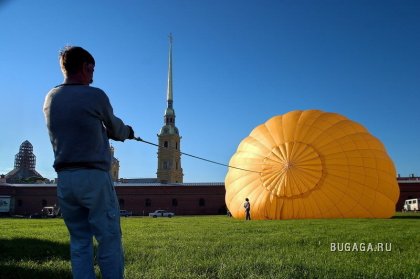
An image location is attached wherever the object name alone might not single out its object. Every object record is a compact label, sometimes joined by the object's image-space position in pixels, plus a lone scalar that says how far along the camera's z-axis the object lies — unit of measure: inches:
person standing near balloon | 723.4
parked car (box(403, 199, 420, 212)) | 1632.1
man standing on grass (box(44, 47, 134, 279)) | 114.6
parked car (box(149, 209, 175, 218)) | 1838.2
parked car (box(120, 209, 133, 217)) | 1988.2
